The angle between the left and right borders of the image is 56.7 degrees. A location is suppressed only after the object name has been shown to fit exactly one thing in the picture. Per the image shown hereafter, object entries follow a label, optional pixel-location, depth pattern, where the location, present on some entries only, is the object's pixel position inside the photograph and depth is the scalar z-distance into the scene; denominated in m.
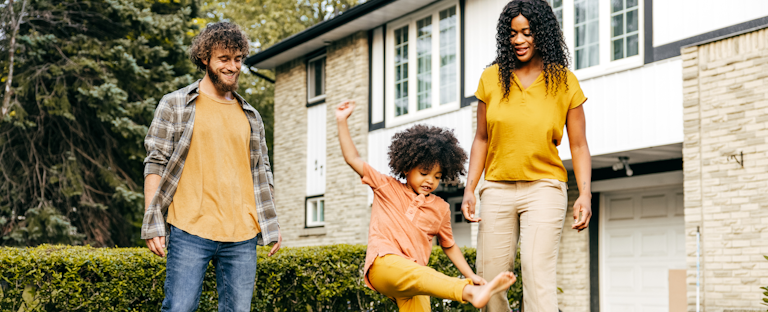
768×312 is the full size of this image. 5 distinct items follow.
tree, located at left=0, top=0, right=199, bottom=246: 14.63
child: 3.56
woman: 3.57
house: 8.02
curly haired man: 3.40
